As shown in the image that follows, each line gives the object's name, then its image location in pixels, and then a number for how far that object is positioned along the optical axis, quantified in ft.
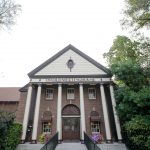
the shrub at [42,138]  61.10
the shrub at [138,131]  48.39
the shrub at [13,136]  47.20
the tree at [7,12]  44.98
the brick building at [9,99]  95.50
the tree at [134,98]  49.75
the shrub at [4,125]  40.32
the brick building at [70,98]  65.72
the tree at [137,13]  47.58
